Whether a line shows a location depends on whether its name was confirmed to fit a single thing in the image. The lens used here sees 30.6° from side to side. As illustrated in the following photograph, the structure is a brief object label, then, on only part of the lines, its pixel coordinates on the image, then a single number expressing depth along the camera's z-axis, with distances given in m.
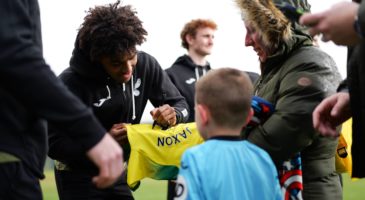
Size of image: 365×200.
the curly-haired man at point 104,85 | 4.27
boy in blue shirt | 2.93
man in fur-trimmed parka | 3.63
